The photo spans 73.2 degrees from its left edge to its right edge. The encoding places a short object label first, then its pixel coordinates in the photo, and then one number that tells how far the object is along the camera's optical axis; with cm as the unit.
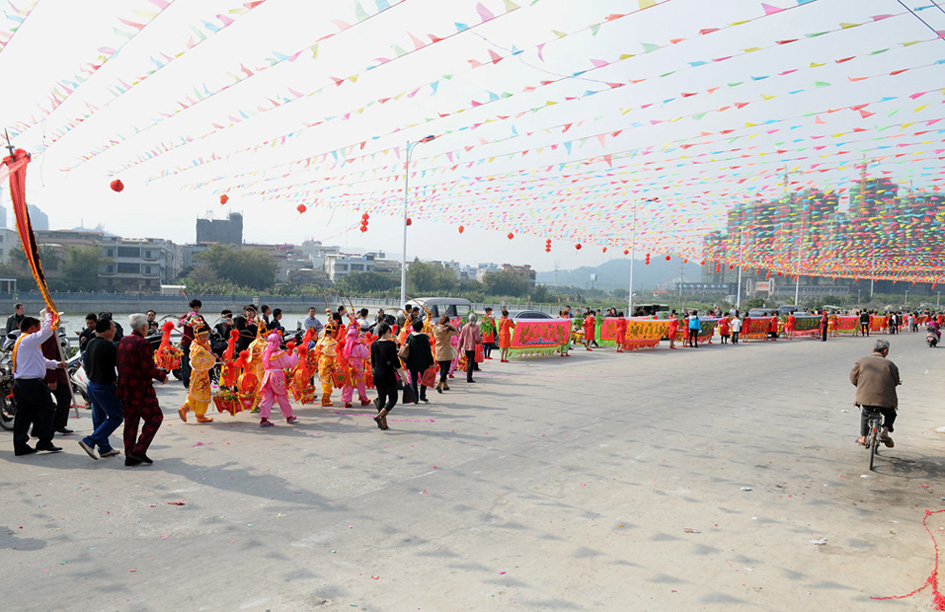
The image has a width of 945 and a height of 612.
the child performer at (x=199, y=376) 900
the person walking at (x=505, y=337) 1897
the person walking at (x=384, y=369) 887
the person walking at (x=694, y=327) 2627
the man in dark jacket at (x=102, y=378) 705
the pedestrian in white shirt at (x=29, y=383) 726
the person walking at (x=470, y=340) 1423
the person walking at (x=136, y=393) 688
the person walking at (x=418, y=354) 1060
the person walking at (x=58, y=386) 782
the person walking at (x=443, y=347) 1277
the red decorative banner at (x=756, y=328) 3161
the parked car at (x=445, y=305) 2275
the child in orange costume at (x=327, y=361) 1065
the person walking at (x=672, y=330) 2559
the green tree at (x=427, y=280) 7894
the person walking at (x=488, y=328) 1727
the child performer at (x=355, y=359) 1070
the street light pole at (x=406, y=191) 2306
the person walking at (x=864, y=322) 3675
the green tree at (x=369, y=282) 7934
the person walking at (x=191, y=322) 973
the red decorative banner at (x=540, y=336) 1981
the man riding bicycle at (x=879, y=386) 744
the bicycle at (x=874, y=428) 737
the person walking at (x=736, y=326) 2886
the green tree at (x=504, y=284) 9000
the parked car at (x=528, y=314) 2319
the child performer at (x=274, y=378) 906
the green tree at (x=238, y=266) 7519
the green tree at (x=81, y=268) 6531
